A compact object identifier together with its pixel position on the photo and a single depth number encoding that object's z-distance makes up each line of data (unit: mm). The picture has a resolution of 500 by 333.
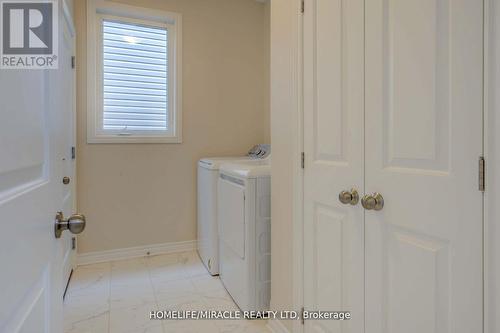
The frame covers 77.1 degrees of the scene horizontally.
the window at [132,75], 2820
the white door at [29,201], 467
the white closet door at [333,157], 1177
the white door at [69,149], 2232
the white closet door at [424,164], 803
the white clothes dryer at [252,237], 1964
